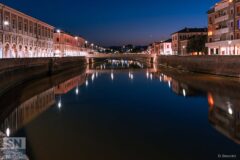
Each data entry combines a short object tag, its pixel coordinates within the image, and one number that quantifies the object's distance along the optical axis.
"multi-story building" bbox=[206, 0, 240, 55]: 32.13
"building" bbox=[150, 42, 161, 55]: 86.08
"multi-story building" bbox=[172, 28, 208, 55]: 59.80
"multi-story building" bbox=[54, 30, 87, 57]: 55.27
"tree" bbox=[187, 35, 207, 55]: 45.10
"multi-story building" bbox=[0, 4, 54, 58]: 28.99
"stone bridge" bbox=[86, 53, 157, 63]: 62.37
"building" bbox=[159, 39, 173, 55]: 72.56
